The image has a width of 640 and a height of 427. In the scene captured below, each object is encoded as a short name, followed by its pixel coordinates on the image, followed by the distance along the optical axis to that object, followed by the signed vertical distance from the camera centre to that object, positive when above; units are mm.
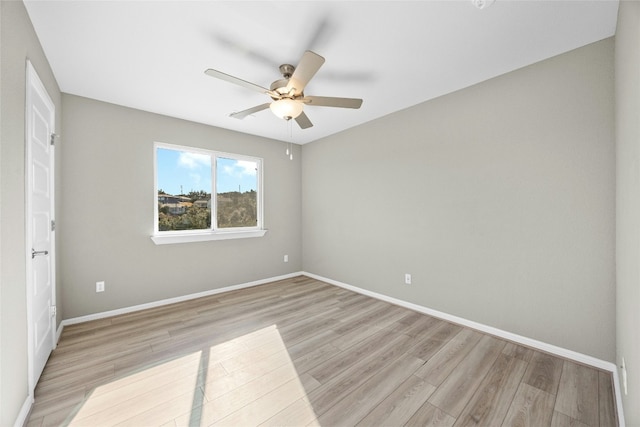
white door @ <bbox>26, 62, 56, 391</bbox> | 1647 -78
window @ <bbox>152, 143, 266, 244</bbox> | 3428 +268
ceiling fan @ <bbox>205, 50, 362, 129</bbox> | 1751 +970
